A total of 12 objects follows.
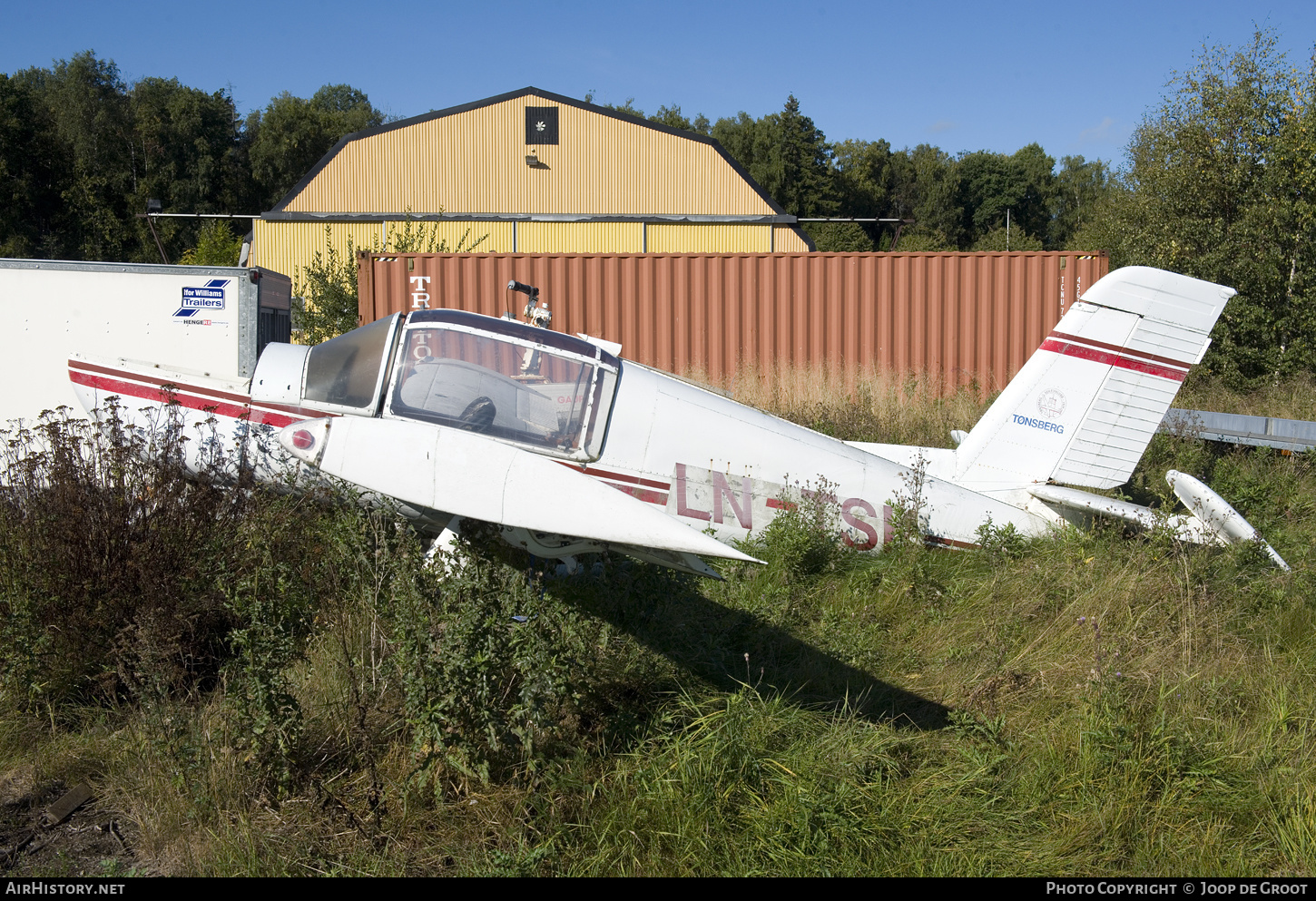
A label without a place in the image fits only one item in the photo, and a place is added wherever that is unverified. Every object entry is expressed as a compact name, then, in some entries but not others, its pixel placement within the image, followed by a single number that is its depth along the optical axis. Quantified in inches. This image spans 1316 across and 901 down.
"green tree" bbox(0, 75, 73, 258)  1608.0
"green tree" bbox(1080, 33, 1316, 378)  594.2
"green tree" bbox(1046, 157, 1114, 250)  2381.9
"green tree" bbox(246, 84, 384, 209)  2116.1
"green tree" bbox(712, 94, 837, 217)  2295.8
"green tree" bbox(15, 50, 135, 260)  1716.3
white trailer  297.4
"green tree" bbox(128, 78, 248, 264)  1870.1
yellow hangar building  1225.4
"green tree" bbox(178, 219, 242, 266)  1317.7
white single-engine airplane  127.6
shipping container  537.0
